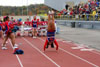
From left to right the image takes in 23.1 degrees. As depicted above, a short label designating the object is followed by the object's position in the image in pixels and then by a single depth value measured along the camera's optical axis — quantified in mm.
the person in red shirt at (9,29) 13195
